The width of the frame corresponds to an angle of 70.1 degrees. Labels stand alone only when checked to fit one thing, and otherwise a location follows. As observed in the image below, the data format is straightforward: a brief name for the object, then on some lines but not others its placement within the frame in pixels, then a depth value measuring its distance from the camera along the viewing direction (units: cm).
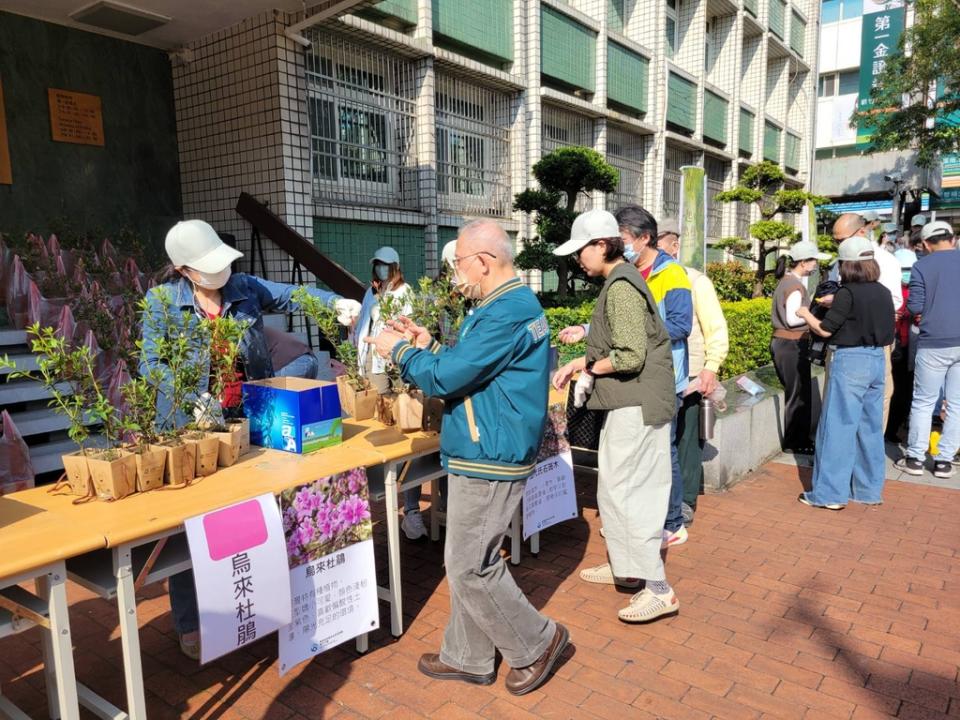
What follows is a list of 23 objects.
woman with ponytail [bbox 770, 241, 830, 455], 609
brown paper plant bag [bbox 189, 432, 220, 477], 274
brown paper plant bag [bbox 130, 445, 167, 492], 255
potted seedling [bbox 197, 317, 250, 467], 283
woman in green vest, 317
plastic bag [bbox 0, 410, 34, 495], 424
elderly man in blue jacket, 258
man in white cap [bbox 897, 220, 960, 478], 544
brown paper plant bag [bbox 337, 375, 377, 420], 362
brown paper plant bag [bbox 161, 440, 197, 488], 262
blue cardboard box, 303
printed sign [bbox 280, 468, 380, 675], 273
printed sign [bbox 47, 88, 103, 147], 678
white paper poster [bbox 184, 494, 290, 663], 236
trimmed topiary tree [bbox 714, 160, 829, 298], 1302
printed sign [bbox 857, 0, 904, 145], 2750
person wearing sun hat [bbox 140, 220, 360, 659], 290
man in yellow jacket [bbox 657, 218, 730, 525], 443
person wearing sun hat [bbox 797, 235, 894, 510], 476
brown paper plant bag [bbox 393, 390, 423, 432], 338
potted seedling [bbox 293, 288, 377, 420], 346
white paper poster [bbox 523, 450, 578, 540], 396
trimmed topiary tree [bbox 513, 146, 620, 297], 938
